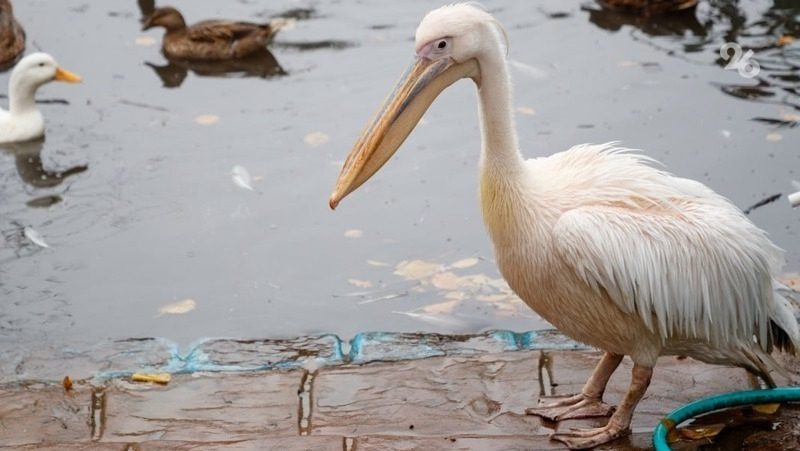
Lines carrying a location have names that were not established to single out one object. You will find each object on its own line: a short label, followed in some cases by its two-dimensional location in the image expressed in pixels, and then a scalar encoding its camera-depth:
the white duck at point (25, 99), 13.23
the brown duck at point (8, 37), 15.02
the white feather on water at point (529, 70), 14.41
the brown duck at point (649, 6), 16.02
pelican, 6.85
